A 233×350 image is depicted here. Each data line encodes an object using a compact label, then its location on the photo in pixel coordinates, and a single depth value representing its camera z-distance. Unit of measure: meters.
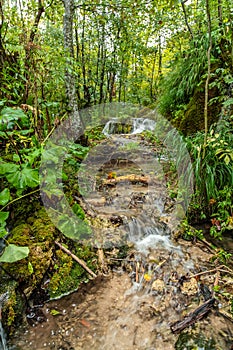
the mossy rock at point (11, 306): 1.82
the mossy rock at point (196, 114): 3.91
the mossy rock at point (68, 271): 2.25
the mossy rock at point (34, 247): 2.05
